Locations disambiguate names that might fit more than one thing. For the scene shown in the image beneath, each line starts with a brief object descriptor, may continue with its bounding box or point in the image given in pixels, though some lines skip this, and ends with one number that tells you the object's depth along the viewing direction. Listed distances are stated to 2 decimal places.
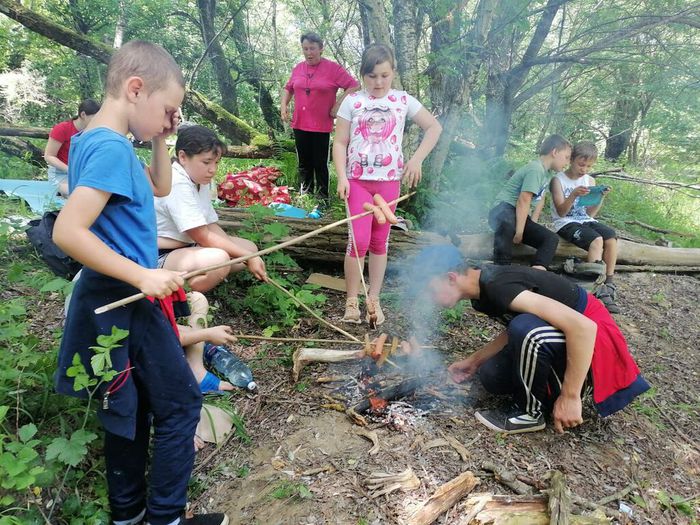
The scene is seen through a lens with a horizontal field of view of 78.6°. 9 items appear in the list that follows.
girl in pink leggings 3.53
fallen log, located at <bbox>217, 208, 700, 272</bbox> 4.44
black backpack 3.46
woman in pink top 5.55
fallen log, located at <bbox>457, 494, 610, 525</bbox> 1.95
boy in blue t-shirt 1.46
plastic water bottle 2.84
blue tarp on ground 5.12
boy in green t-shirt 4.59
